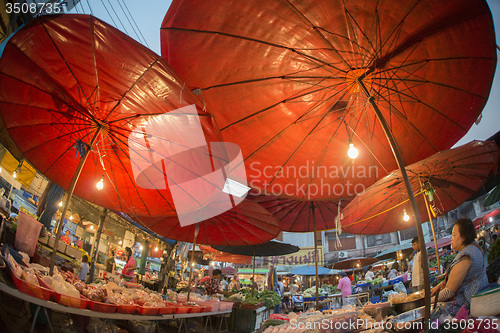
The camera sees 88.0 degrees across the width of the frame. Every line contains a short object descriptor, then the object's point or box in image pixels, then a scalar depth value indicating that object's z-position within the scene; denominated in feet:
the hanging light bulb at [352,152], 11.12
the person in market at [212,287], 30.12
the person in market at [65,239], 39.39
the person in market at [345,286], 36.27
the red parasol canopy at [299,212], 25.74
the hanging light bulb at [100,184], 15.72
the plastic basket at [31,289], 7.83
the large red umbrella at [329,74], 9.66
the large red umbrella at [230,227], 22.07
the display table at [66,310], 7.52
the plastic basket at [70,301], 8.75
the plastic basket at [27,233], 14.71
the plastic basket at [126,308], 10.83
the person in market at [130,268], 33.27
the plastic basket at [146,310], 11.94
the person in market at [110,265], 44.14
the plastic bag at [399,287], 24.93
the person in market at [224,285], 41.67
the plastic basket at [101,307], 9.70
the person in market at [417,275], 15.49
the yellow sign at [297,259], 108.27
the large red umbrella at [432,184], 16.28
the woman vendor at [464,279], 7.86
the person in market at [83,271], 29.25
